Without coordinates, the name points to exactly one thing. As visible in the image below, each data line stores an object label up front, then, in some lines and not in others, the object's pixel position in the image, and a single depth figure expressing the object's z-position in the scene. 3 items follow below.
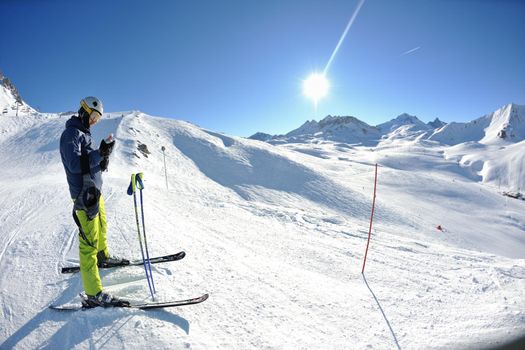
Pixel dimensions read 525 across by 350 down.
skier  3.89
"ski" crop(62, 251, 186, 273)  5.07
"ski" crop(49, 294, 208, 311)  4.06
